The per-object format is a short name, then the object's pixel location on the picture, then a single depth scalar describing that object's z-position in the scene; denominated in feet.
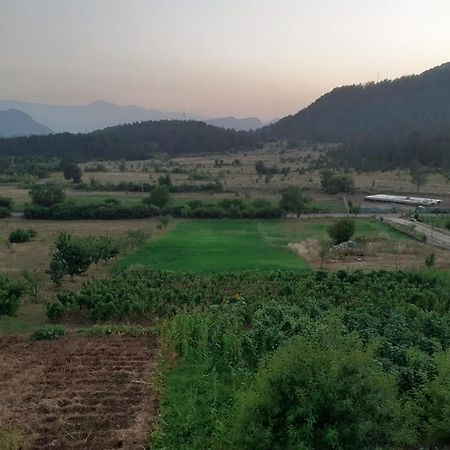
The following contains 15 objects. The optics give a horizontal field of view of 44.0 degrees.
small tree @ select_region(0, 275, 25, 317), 65.21
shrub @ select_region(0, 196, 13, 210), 185.35
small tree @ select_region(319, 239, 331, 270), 102.58
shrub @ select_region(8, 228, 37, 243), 132.26
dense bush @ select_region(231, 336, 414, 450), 27.94
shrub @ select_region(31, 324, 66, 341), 59.67
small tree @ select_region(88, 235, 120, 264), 93.50
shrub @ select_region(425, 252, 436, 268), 97.50
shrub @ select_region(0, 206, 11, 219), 177.88
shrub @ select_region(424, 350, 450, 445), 33.12
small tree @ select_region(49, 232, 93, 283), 83.35
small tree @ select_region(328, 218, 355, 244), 122.11
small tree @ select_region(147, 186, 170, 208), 183.32
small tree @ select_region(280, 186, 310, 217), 174.60
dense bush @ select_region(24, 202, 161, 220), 175.63
